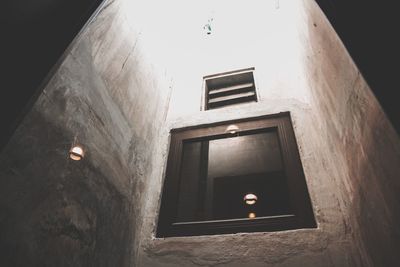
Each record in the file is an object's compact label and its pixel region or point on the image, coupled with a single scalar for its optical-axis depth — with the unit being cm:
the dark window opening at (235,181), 295
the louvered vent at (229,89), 448
